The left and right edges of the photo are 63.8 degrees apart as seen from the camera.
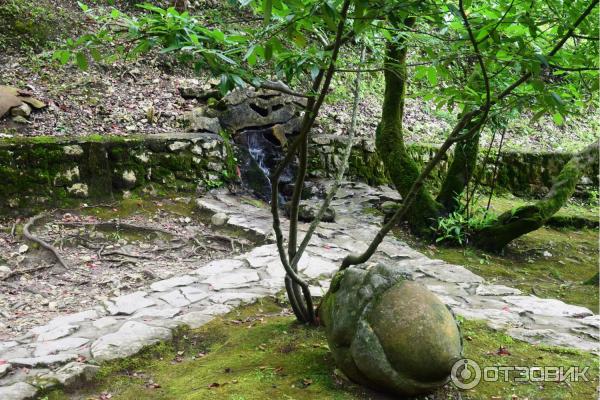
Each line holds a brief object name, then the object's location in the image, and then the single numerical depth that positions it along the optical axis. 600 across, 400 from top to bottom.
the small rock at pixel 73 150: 5.78
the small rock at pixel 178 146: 6.74
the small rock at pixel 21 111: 6.31
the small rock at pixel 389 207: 6.66
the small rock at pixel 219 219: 6.16
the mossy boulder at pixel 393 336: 2.27
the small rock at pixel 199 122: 7.50
